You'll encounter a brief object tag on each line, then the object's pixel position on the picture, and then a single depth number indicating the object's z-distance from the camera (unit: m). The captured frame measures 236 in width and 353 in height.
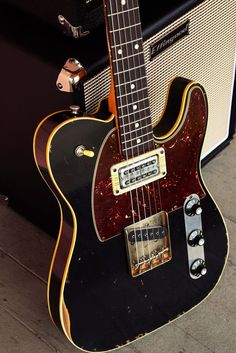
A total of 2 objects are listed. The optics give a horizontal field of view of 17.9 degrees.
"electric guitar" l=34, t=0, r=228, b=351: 1.17
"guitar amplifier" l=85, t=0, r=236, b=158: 1.36
